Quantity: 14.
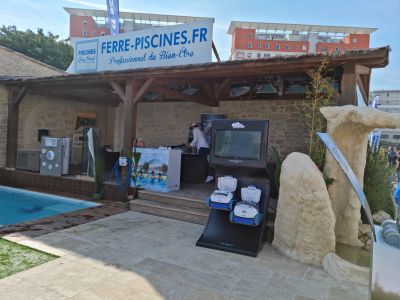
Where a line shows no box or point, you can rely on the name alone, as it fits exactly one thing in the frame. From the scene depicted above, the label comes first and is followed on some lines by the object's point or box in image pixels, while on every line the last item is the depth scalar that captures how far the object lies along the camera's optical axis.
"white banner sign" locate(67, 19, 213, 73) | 6.79
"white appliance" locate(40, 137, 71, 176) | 8.31
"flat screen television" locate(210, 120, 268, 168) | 4.55
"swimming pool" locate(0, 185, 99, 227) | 5.91
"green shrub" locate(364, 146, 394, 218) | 5.30
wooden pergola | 4.97
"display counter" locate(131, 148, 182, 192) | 6.76
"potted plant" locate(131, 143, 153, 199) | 6.88
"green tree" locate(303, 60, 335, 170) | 4.96
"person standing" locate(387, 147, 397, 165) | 12.40
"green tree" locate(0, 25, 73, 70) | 26.11
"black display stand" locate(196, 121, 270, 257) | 4.42
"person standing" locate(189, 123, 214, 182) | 8.55
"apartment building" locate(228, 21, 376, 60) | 52.53
